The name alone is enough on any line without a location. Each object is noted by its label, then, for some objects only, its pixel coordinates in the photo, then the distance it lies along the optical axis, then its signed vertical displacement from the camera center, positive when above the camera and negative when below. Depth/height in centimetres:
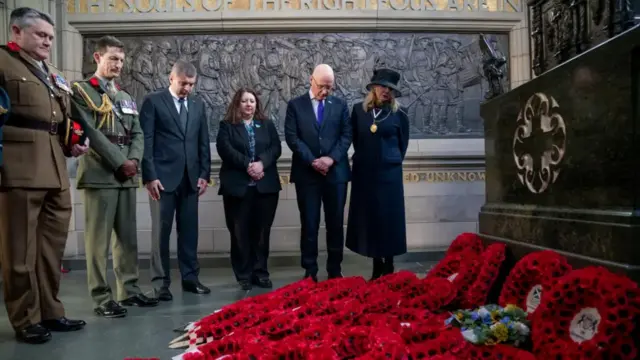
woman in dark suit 435 -6
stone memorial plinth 198 +4
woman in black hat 420 -4
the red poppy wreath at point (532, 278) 222 -47
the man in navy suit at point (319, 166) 435 +7
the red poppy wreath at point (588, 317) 174 -51
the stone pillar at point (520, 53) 628 +140
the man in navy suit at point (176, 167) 400 +8
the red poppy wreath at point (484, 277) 271 -55
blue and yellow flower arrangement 215 -65
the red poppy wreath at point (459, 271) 283 -58
